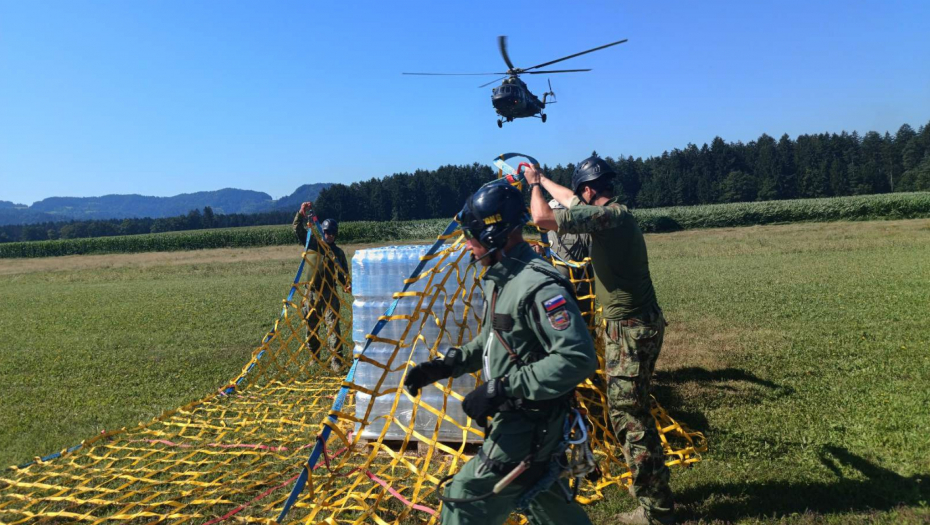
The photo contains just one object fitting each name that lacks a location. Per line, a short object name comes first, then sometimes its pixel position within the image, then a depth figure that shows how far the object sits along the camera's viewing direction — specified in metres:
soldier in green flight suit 2.58
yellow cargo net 4.61
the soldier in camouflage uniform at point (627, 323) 4.09
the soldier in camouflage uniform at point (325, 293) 9.09
